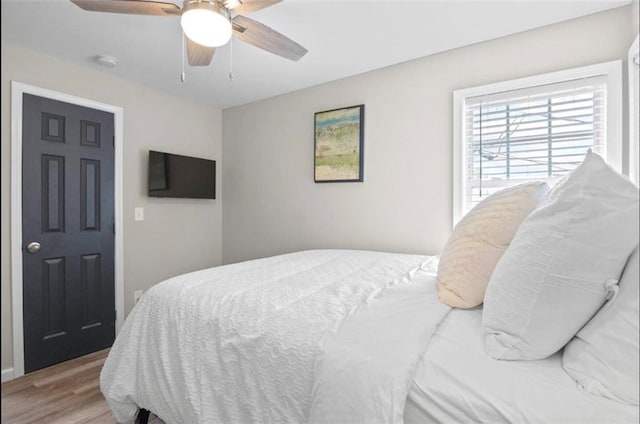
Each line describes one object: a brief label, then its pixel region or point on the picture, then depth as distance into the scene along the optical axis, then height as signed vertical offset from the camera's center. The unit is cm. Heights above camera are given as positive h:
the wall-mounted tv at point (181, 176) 335 +33
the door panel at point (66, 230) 261 -16
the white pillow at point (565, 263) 92 -14
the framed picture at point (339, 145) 310 +58
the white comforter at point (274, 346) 108 -48
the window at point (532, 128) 218 +55
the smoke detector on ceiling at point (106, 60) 271 +115
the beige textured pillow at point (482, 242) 131 -12
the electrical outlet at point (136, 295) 328 -79
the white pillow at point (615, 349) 87 -35
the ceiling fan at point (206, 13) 169 +99
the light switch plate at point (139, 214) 328 -4
